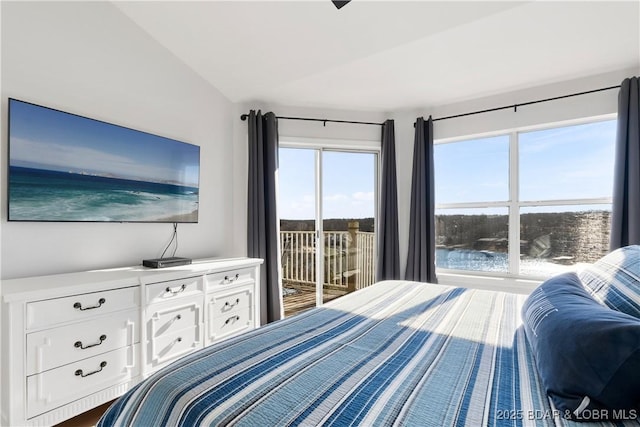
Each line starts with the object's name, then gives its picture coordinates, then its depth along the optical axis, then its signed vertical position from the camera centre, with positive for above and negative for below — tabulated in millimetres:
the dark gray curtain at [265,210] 3283 +17
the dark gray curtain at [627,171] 2482 +323
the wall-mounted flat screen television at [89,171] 1861 +276
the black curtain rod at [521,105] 2732 +1017
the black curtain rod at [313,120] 3383 +1007
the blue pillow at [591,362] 702 -353
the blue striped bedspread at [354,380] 735 -459
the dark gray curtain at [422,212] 3424 -1
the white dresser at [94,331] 1555 -696
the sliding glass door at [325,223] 3617 -126
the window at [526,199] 2883 +122
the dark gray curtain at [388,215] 3582 -35
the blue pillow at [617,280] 1018 -246
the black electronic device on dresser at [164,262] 2316 -373
